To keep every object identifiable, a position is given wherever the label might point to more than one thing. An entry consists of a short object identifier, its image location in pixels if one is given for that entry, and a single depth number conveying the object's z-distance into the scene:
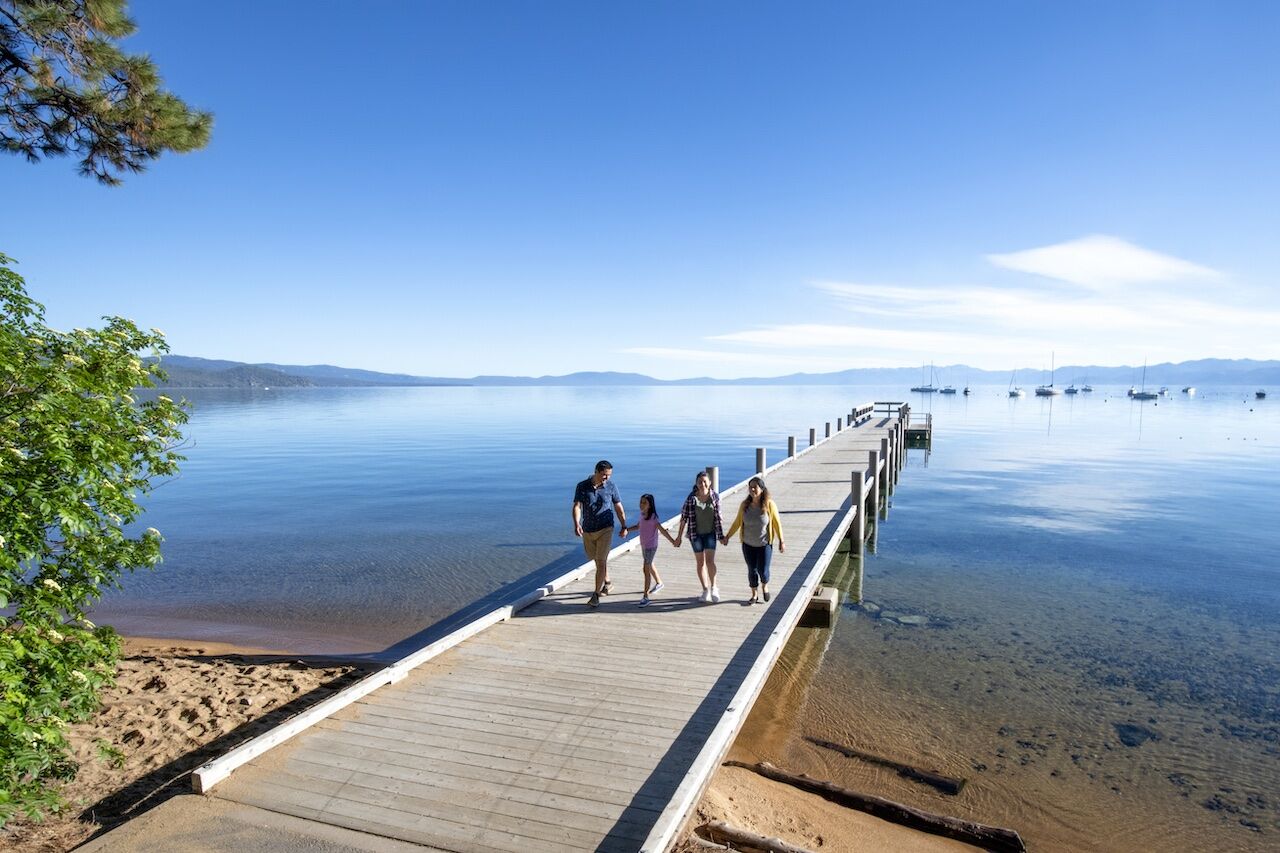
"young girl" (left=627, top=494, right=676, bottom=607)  9.51
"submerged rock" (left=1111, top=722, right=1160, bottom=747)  9.35
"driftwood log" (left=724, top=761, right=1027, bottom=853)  6.71
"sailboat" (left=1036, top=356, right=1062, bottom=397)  171.68
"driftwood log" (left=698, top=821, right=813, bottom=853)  5.52
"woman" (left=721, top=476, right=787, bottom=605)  9.20
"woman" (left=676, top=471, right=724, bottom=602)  9.38
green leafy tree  4.44
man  9.18
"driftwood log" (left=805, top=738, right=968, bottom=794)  8.10
